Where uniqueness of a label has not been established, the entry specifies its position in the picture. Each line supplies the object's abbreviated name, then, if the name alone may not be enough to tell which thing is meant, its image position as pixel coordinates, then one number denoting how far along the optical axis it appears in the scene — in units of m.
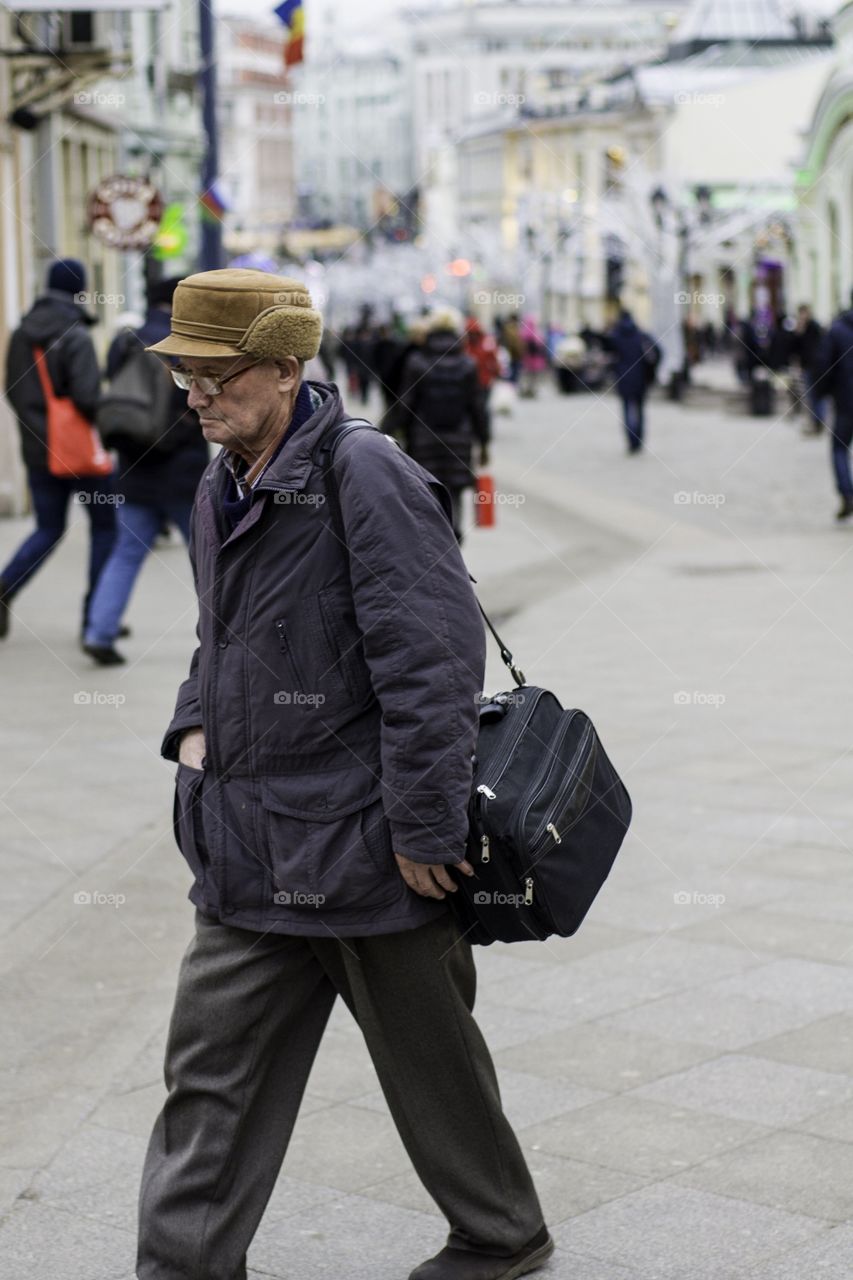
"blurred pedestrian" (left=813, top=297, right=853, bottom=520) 15.76
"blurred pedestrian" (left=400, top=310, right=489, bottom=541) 13.17
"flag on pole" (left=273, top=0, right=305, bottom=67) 21.69
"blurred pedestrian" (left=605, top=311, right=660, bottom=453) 25.53
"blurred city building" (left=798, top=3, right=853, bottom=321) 47.75
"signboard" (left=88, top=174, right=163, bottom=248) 19.64
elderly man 3.07
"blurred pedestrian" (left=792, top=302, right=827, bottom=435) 27.80
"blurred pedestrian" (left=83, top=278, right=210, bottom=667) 9.73
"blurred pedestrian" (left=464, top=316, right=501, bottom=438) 24.36
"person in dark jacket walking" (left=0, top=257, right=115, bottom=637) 10.13
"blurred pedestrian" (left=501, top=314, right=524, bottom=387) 44.09
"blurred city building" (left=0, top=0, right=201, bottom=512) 17.78
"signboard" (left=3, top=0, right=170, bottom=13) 15.12
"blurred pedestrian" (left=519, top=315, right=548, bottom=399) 44.75
